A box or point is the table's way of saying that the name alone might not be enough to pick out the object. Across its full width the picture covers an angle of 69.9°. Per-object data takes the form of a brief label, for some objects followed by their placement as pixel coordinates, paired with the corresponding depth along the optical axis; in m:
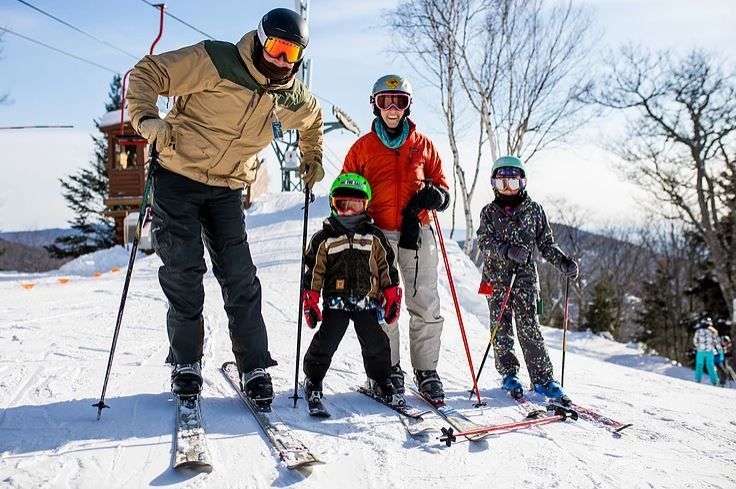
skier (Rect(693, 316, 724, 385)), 12.30
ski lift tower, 18.77
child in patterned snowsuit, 3.93
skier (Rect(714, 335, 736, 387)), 13.42
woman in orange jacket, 3.57
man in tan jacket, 2.79
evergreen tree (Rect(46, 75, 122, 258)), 29.77
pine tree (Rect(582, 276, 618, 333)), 32.91
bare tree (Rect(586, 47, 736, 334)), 15.91
